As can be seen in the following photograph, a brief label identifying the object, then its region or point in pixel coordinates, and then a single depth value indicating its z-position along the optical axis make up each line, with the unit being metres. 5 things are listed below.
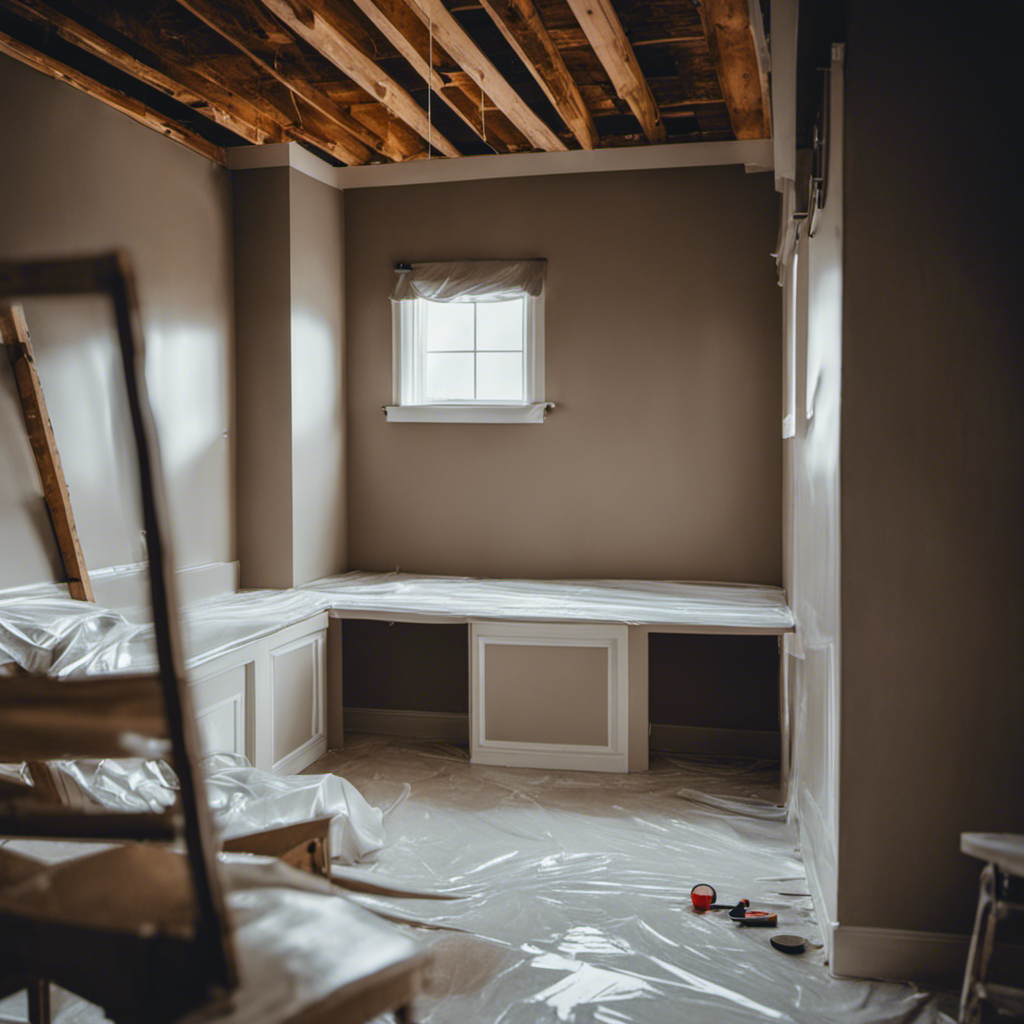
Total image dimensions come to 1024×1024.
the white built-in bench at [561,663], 3.77
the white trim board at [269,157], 4.27
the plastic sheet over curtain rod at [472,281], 4.56
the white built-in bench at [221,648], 2.61
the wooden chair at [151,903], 0.93
